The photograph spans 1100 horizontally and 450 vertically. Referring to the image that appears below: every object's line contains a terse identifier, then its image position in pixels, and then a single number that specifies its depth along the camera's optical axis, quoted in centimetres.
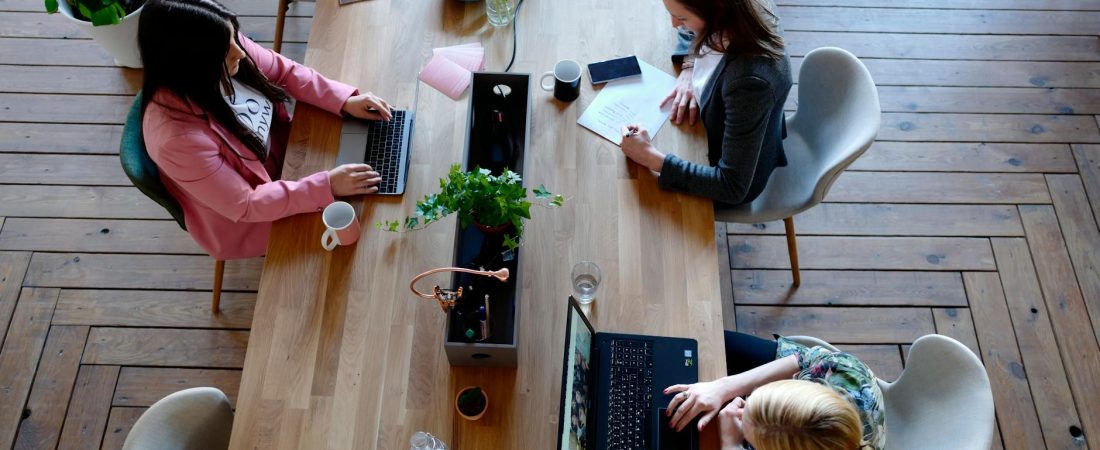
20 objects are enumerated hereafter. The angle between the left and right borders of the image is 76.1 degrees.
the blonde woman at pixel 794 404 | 141
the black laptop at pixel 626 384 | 154
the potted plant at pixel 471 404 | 156
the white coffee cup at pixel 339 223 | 176
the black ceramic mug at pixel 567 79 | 198
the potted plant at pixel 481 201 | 150
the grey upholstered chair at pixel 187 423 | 147
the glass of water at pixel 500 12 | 216
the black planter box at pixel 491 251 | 156
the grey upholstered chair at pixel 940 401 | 153
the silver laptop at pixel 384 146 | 188
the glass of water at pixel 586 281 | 172
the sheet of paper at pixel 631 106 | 199
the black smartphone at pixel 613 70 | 207
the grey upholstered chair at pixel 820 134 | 194
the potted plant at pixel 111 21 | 256
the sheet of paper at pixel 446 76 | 204
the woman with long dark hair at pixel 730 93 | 177
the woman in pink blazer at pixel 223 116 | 167
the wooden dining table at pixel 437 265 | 159
